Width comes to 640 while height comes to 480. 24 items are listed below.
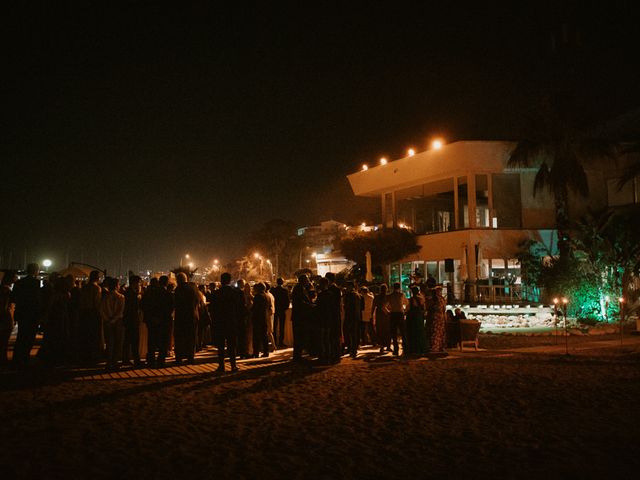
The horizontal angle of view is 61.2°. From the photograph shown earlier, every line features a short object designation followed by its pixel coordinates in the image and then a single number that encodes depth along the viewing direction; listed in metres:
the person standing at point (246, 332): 11.86
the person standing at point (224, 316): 9.73
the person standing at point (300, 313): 11.03
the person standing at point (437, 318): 12.09
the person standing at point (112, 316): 10.12
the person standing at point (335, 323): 10.71
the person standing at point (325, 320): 10.66
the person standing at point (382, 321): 12.30
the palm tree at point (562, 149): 20.78
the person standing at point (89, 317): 10.65
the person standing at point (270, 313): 12.14
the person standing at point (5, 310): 10.21
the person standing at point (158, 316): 10.34
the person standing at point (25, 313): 10.14
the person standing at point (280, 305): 12.77
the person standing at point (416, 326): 11.83
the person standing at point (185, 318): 10.67
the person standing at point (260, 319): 11.95
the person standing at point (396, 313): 11.85
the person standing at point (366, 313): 13.23
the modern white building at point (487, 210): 26.19
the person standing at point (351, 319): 11.78
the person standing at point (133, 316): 10.34
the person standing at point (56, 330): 10.45
